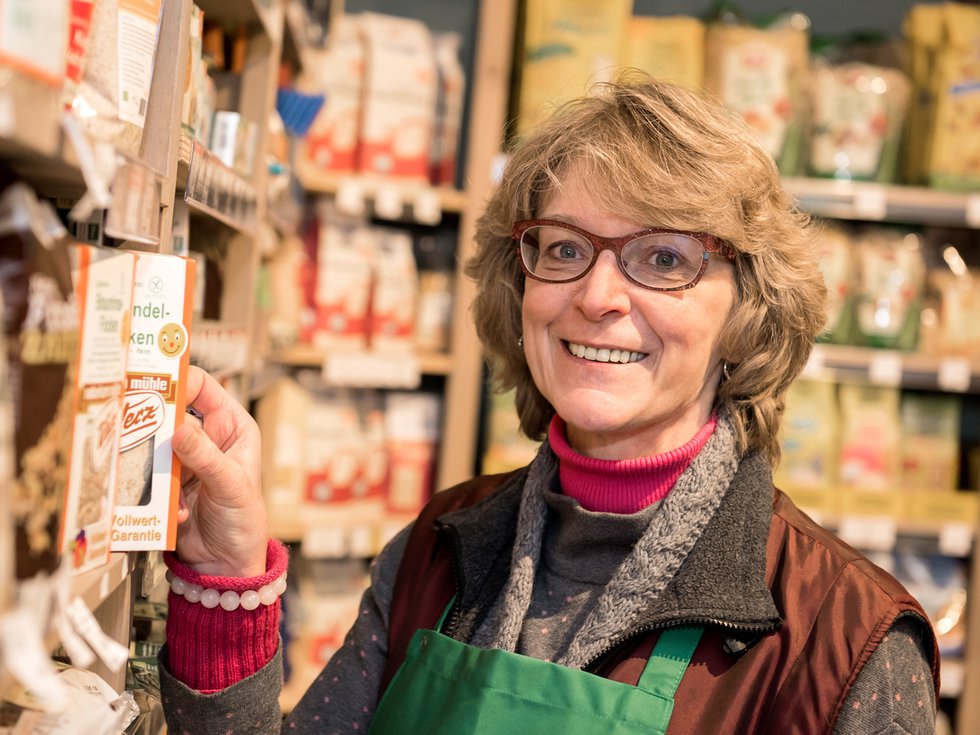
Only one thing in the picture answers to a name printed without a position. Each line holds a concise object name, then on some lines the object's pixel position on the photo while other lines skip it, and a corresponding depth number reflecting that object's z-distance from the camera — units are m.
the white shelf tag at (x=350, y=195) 2.91
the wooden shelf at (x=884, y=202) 2.98
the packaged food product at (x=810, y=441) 3.10
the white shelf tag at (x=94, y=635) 0.81
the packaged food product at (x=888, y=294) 3.09
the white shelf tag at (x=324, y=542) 2.85
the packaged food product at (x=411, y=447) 3.15
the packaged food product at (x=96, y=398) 0.83
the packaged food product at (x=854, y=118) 3.06
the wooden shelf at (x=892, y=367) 3.00
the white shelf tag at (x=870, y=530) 3.01
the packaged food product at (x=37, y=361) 0.69
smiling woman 1.24
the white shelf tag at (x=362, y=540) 2.93
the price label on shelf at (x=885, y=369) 3.00
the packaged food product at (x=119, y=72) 0.93
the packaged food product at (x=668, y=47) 3.03
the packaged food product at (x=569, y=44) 2.99
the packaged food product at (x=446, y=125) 3.14
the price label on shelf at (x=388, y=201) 2.94
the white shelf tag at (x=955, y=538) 3.04
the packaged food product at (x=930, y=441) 3.15
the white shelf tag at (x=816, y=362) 2.99
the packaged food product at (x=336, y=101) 3.00
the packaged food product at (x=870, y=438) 3.12
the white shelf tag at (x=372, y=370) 2.91
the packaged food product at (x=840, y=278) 3.08
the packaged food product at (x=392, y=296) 3.07
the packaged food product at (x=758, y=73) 3.02
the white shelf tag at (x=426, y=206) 2.97
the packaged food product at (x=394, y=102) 3.02
